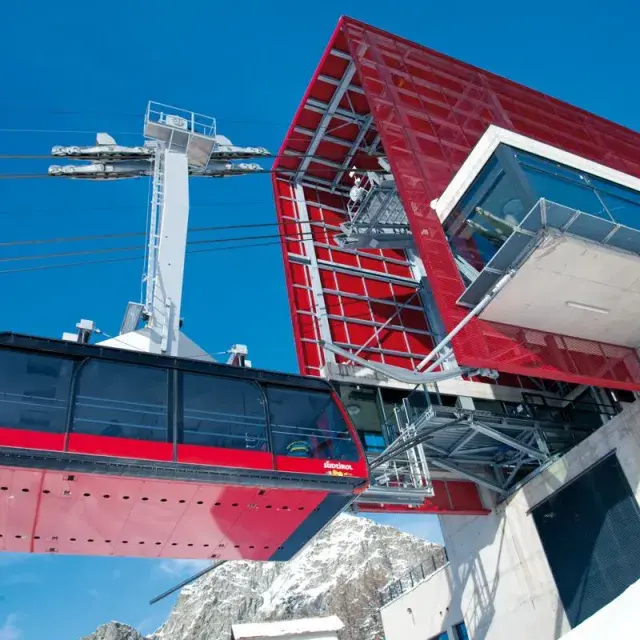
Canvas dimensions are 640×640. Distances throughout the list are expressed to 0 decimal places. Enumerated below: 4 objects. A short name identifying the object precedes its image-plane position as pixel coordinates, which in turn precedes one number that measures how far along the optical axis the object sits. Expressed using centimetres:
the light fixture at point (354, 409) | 1802
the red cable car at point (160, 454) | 886
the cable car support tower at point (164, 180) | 1324
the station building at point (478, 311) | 1388
